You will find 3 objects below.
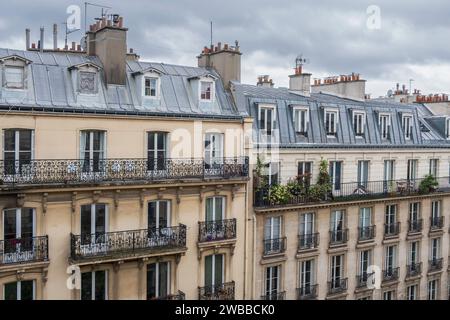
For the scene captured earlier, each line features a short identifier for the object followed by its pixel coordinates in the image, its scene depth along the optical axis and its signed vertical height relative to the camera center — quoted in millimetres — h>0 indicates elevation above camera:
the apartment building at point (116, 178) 16719 -1054
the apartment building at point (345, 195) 22781 -2143
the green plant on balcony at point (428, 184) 27641 -1735
